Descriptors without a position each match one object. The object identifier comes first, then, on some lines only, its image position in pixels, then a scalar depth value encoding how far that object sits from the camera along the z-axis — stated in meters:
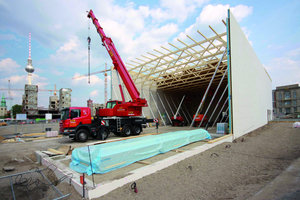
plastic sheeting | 4.54
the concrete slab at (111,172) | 3.51
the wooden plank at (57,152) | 6.79
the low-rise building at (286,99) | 47.18
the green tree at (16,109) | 65.22
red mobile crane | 10.02
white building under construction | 10.52
